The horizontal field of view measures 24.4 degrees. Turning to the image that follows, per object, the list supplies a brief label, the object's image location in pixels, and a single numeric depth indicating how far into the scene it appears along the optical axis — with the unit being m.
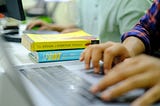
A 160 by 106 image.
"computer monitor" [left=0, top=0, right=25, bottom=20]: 1.58
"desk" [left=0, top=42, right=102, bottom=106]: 0.82
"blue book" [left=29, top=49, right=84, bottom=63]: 1.15
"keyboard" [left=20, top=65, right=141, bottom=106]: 0.78
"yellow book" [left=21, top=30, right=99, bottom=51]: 1.17
